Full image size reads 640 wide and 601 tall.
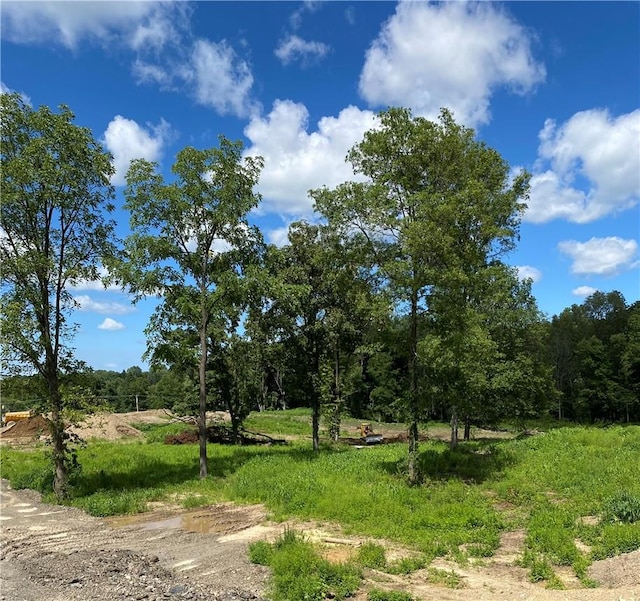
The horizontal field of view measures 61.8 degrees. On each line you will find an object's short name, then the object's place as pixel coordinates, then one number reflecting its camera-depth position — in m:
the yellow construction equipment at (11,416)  43.62
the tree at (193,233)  17.38
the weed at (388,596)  7.47
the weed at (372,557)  8.97
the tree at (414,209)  14.53
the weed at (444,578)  8.22
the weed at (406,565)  8.77
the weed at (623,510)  10.65
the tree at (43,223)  14.56
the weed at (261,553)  9.32
